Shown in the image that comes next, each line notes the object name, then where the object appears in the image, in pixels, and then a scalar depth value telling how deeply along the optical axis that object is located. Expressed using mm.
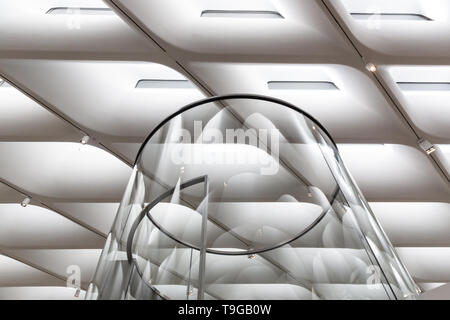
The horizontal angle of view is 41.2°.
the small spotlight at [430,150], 10067
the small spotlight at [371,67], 8500
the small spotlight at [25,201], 12299
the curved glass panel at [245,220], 2447
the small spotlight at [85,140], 10422
